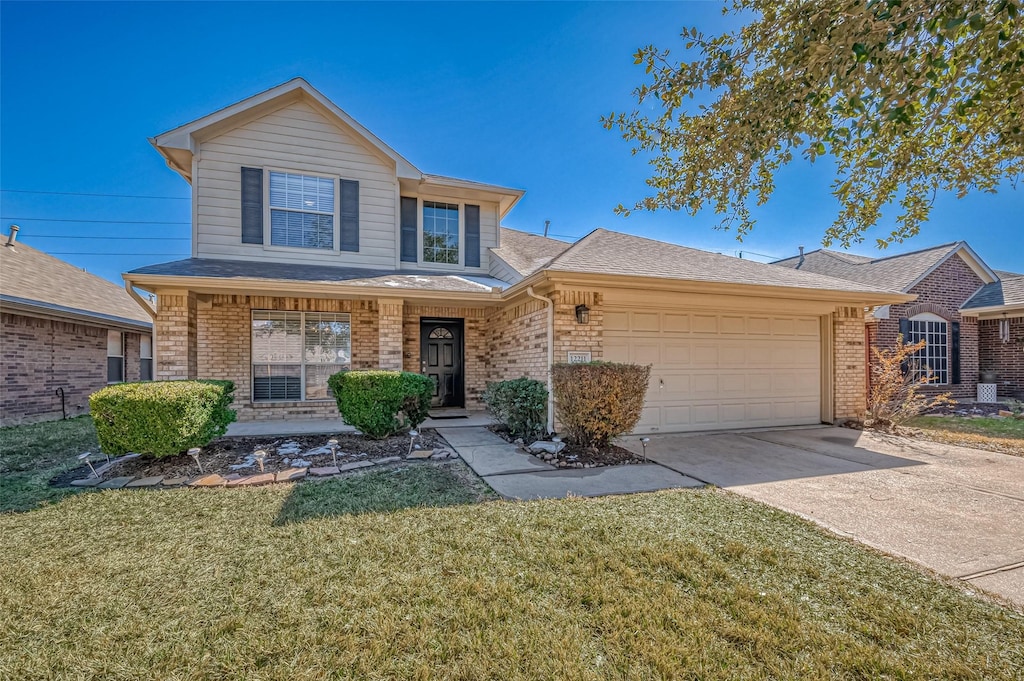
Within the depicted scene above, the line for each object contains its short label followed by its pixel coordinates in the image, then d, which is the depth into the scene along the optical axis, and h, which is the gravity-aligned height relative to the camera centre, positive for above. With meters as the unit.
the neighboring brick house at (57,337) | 9.06 +0.30
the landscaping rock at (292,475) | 5.02 -1.44
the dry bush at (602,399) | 5.99 -0.70
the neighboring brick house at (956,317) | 12.66 +0.84
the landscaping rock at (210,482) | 4.82 -1.44
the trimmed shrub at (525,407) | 7.03 -0.94
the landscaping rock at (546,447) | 6.18 -1.39
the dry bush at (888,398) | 8.60 -1.00
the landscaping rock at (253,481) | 4.84 -1.45
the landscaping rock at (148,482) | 4.79 -1.44
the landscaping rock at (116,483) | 4.72 -1.44
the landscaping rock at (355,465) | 5.40 -1.44
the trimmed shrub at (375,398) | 6.69 -0.74
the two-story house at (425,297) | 7.57 +0.94
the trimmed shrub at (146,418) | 5.07 -0.79
